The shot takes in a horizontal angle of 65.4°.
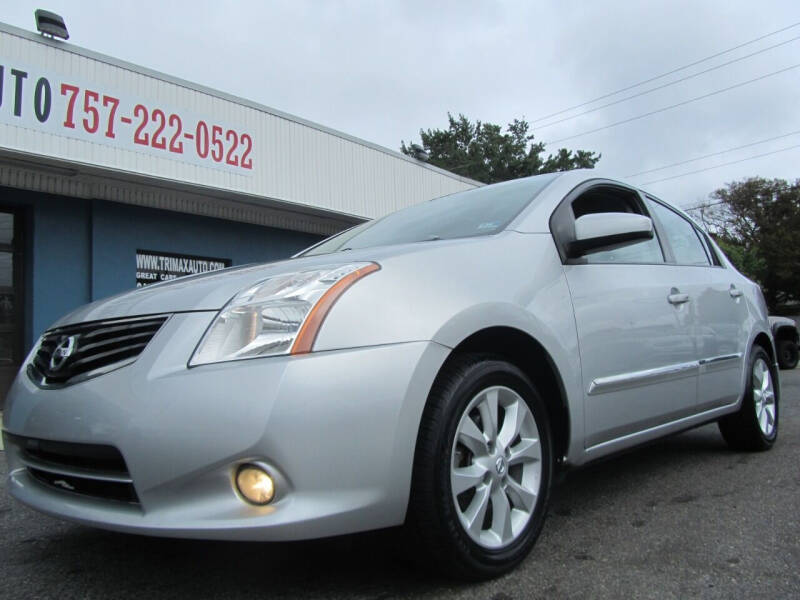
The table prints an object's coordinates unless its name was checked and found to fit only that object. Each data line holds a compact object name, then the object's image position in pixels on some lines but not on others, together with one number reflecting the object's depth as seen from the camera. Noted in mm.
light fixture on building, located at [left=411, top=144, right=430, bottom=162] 13469
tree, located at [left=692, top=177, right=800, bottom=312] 39781
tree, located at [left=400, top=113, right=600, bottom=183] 35656
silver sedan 1633
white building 7188
